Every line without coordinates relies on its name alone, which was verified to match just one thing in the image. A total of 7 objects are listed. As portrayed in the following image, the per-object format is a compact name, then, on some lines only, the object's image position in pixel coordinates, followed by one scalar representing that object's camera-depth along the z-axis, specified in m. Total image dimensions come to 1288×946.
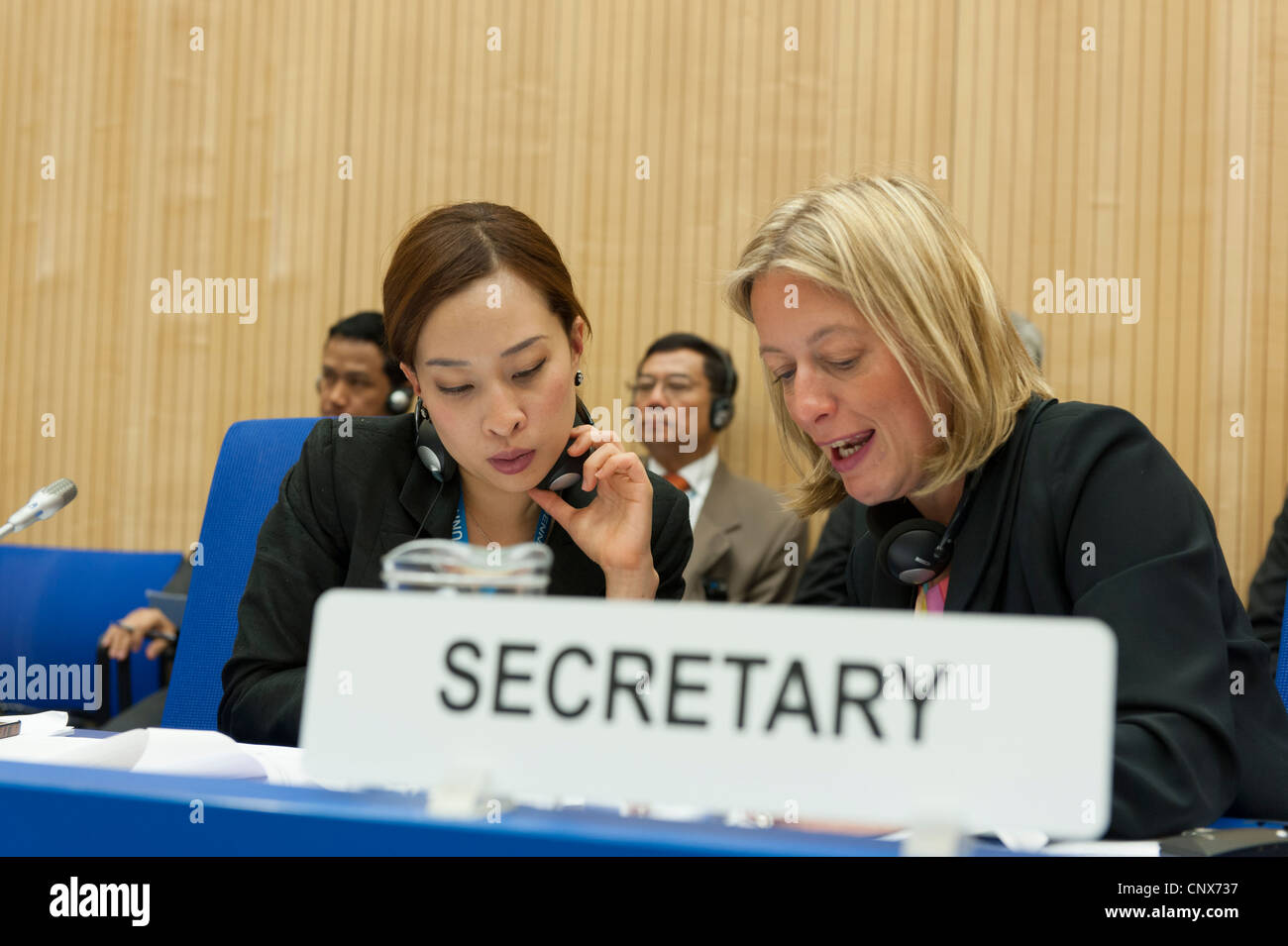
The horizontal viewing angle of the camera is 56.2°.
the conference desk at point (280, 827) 0.59
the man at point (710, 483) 3.33
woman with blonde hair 1.11
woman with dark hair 1.45
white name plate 0.62
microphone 1.26
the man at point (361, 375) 3.51
